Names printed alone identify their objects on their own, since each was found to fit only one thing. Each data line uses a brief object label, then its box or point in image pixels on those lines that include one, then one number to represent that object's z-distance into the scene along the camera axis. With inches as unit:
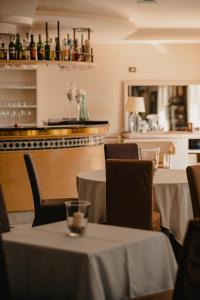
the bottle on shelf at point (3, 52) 342.1
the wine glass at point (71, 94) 402.3
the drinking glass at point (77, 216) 132.3
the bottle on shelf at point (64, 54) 357.1
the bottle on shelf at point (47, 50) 348.2
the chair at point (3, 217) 168.2
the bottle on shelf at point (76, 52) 361.4
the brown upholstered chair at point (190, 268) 108.4
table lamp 456.8
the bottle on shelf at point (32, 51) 346.3
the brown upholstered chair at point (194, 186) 185.5
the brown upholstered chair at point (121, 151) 281.0
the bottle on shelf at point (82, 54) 365.1
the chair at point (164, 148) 429.7
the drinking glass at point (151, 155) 241.6
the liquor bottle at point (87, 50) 366.3
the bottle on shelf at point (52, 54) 352.2
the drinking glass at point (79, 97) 396.0
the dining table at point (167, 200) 218.1
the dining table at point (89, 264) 119.8
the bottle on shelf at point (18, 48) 345.1
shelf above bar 341.1
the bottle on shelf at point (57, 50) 355.3
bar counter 313.1
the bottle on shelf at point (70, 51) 361.7
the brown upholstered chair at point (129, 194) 198.2
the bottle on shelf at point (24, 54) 346.0
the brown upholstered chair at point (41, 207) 221.0
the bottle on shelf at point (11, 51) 344.5
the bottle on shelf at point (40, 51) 350.6
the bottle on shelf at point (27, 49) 348.2
